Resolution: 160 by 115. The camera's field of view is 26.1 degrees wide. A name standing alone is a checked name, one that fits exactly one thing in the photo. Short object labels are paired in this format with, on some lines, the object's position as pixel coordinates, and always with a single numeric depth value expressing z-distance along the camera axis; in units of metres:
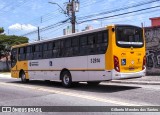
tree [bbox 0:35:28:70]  59.94
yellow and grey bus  15.19
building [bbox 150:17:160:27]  41.74
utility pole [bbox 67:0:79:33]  31.12
